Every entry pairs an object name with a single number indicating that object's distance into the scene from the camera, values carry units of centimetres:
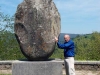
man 707
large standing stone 680
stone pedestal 664
